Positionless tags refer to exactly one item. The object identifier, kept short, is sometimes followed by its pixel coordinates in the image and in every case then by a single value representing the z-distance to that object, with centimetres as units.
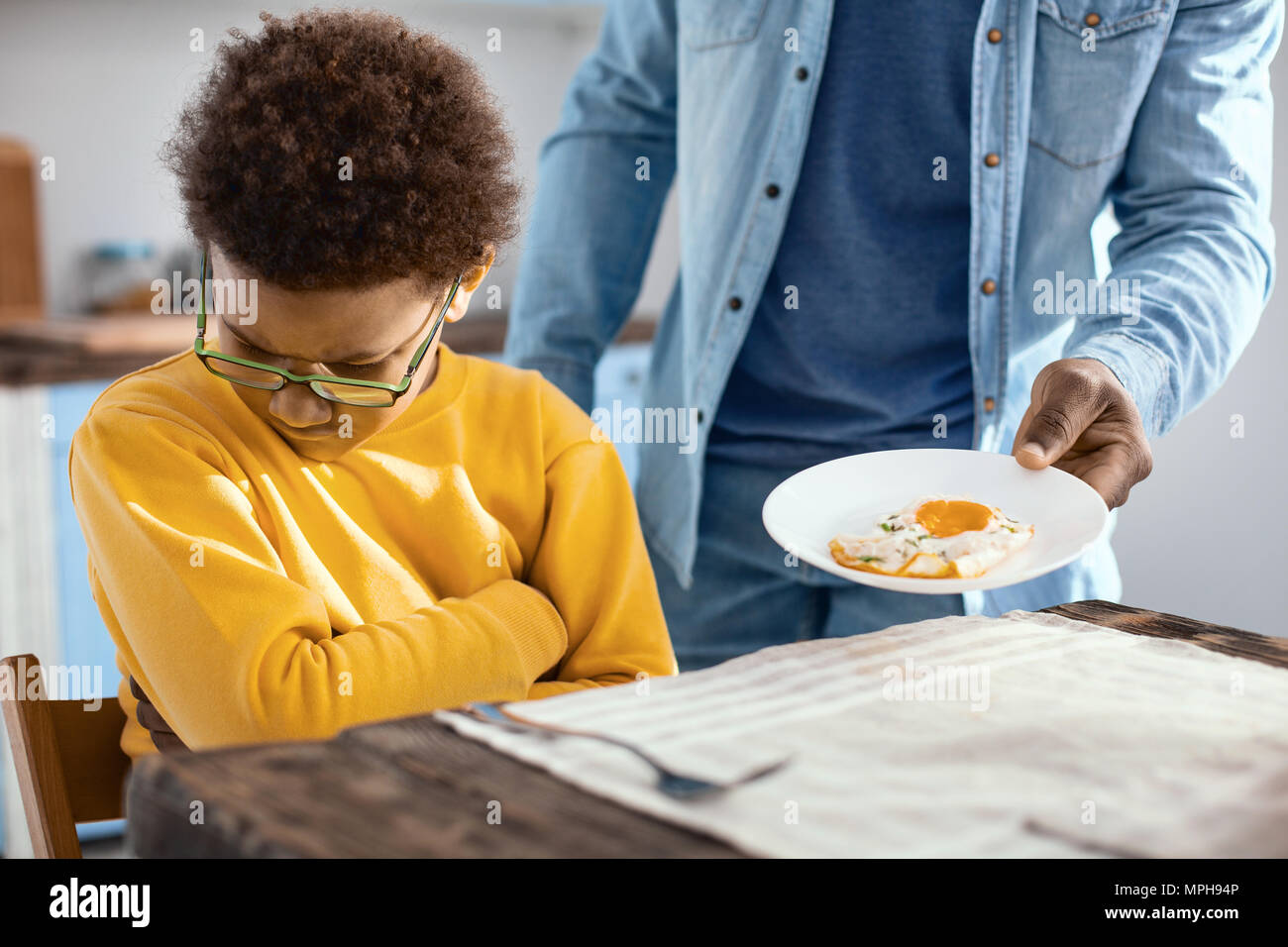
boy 81
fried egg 85
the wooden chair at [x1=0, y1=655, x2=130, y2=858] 93
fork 53
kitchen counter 250
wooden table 48
